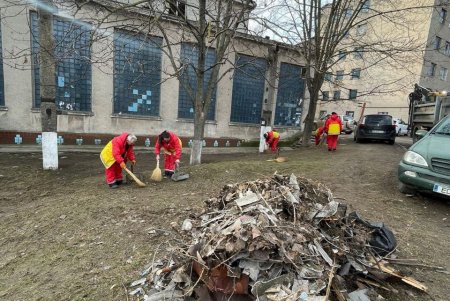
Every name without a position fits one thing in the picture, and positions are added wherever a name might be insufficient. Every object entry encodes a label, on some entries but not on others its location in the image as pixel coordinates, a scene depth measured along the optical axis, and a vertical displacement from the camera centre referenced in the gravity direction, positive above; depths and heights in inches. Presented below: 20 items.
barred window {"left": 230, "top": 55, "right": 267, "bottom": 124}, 663.8 +29.2
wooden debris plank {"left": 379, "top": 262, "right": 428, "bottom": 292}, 115.1 -58.2
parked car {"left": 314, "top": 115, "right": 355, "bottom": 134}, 986.1 -28.2
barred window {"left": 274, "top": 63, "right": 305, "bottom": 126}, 721.6 +38.9
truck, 429.4 +22.0
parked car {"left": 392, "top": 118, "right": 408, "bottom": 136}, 959.0 -26.5
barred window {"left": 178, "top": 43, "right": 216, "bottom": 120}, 593.0 +42.4
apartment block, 1124.8 +167.7
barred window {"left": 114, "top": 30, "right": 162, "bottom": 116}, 530.6 +31.5
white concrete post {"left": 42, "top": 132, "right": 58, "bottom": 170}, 332.8 -58.2
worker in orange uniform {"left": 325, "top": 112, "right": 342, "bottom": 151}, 468.4 -21.8
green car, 193.0 -28.0
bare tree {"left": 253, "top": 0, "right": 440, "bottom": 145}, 487.0 +125.0
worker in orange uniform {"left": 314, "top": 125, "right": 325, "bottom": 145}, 617.6 -40.2
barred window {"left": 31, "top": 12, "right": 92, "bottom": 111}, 477.4 +26.4
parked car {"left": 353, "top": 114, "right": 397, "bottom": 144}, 604.7 -20.0
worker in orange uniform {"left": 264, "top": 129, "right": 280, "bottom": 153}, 534.0 -47.5
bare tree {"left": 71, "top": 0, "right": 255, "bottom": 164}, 310.5 +64.8
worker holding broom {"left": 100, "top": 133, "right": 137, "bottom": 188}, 252.7 -45.8
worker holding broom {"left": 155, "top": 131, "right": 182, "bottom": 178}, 291.8 -43.2
